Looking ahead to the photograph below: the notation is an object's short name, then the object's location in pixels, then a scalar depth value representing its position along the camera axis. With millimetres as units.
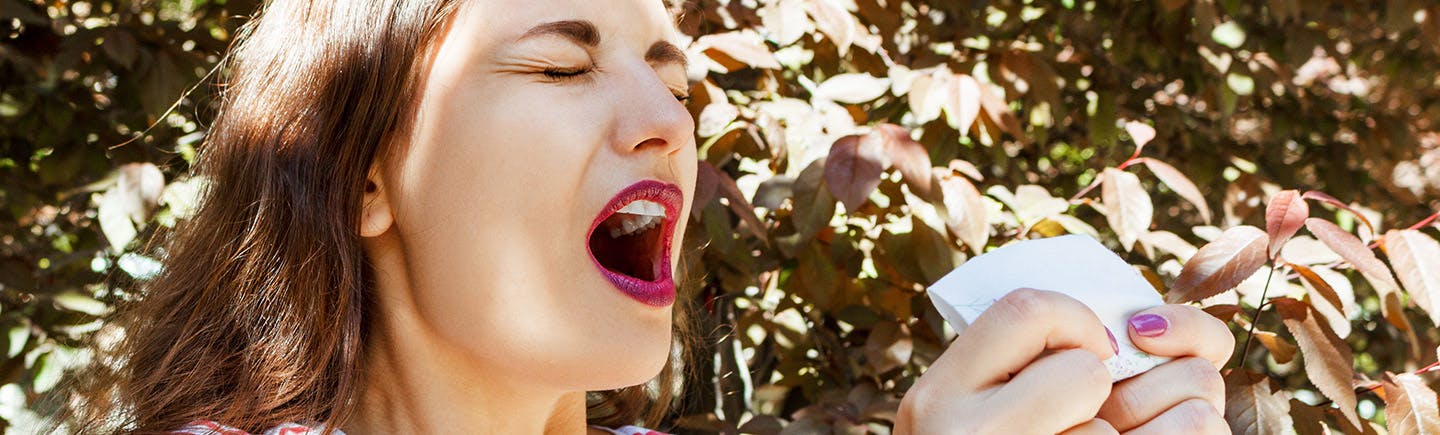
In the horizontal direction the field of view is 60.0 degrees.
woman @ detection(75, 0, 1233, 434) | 1194
